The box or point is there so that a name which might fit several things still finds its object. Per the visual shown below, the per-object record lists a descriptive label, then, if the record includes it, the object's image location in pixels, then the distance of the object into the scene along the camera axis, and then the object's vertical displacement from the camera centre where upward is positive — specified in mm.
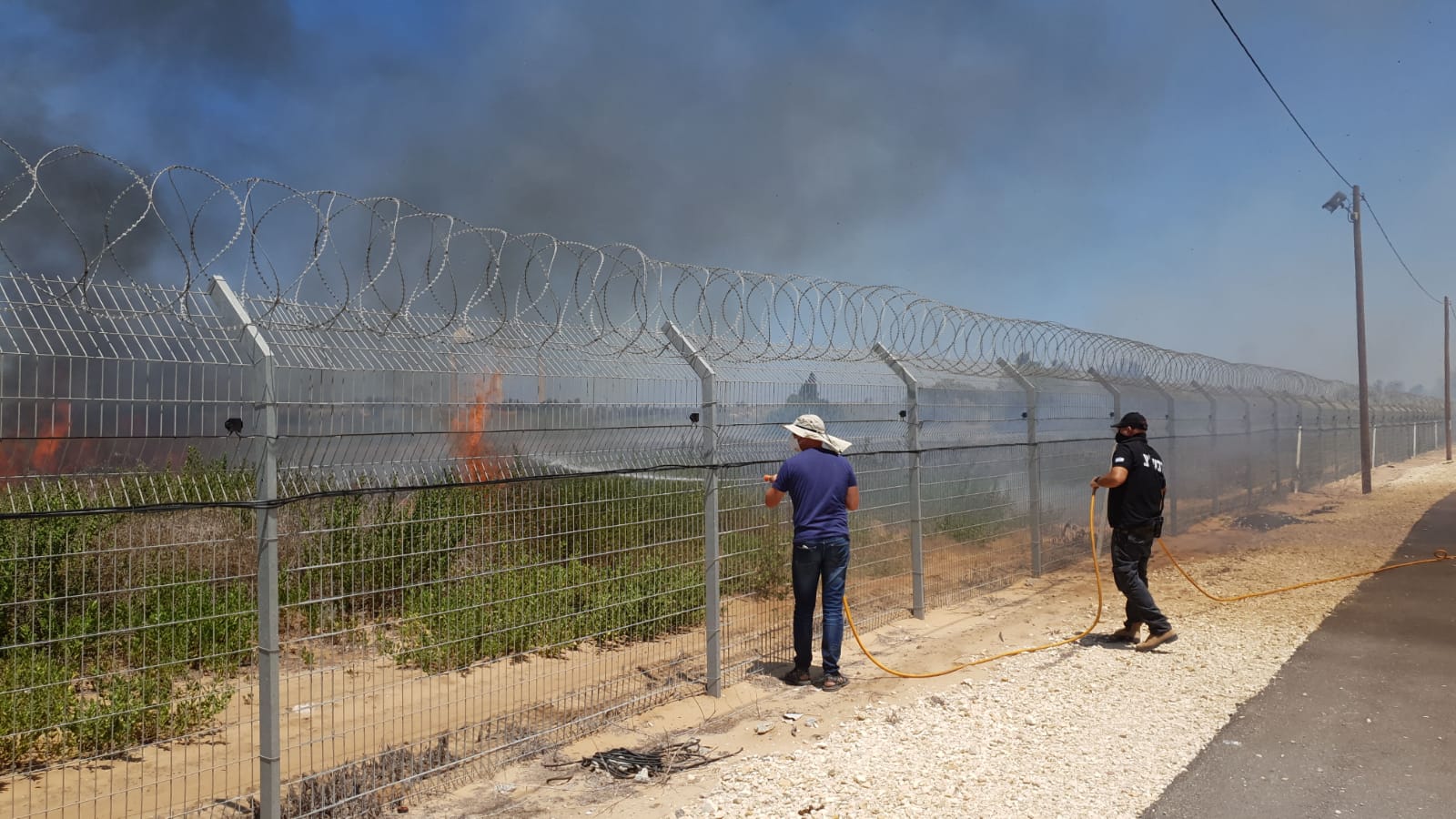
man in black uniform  7359 -917
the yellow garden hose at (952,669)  6546 -1854
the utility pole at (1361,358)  21141 +1060
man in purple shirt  6297 -875
